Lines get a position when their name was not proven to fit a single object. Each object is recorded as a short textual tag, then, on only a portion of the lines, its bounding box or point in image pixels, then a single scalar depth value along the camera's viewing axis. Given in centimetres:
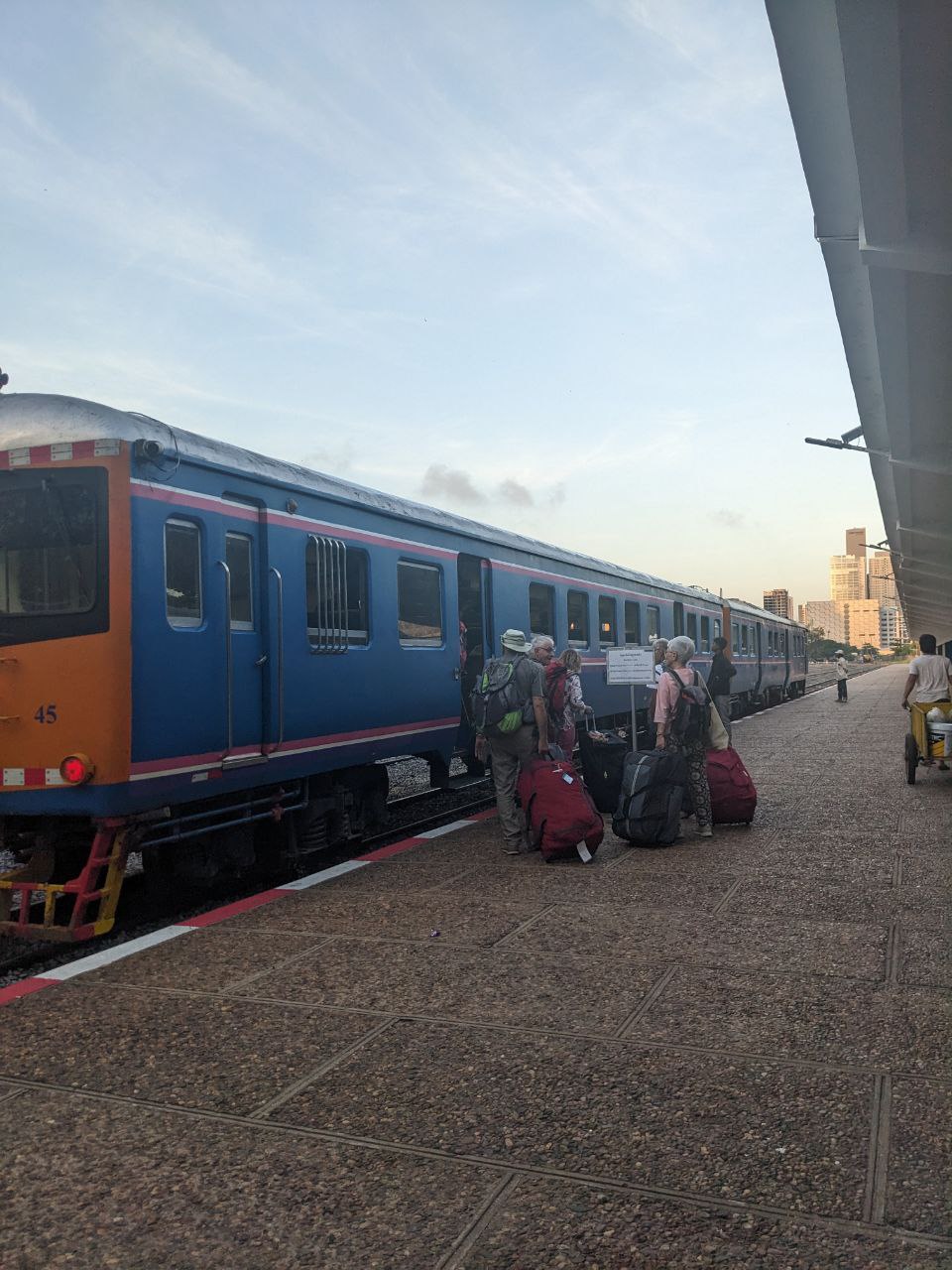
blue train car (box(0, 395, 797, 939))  608
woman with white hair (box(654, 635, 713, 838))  877
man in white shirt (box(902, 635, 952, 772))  1201
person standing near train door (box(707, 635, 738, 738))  1552
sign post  1296
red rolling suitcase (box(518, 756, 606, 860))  788
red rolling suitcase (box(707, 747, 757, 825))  927
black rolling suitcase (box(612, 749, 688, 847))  839
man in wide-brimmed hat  842
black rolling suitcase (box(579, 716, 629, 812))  1035
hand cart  1163
